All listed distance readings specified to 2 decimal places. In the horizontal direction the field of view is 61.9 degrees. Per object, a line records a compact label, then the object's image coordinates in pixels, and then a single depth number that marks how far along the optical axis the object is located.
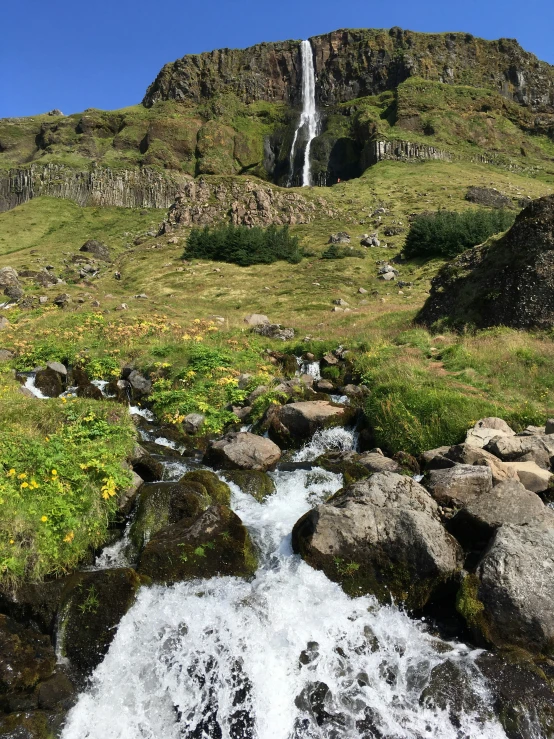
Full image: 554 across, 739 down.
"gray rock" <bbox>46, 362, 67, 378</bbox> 20.10
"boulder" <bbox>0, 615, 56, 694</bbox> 6.32
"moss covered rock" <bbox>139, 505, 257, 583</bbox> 8.28
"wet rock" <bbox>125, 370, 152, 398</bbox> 18.85
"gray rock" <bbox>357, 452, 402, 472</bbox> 11.70
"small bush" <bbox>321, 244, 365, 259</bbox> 55.44
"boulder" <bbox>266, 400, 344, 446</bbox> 14.62
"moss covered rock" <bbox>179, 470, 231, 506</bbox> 10.65
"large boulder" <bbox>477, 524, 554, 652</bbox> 6.85
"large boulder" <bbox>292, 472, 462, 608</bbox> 7.93
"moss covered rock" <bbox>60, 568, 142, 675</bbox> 6.98
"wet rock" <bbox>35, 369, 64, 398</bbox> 18.67
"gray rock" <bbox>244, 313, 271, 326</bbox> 29.16
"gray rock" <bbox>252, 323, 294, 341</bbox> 26.36
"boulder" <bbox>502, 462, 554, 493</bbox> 10.14
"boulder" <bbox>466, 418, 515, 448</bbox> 11.86
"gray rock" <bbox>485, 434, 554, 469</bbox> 10.90
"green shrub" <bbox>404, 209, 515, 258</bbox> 51.75
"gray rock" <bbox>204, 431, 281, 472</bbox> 12.68
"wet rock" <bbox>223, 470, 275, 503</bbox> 11.23
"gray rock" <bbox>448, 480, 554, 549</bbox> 8.44
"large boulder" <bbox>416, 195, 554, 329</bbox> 19.69
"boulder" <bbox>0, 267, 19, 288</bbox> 38.62
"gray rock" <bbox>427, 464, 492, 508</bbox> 9.47
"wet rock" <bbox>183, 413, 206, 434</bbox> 15.95
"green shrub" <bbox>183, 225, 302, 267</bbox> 56.22
